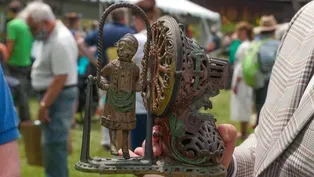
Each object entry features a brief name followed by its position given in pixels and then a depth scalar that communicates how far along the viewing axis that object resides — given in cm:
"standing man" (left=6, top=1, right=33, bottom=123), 695
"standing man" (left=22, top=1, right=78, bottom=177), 434
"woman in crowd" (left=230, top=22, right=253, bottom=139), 759
